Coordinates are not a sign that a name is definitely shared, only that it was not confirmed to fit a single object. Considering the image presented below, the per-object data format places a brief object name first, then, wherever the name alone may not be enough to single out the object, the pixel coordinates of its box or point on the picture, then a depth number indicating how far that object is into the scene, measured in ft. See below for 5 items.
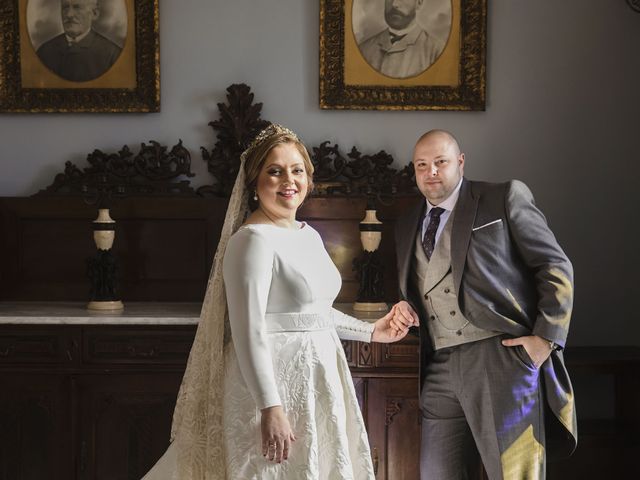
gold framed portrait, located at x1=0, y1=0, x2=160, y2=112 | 12.50
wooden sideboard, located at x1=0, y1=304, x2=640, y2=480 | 10.75
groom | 8.13
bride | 6.90
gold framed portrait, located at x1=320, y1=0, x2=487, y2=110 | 12.35
